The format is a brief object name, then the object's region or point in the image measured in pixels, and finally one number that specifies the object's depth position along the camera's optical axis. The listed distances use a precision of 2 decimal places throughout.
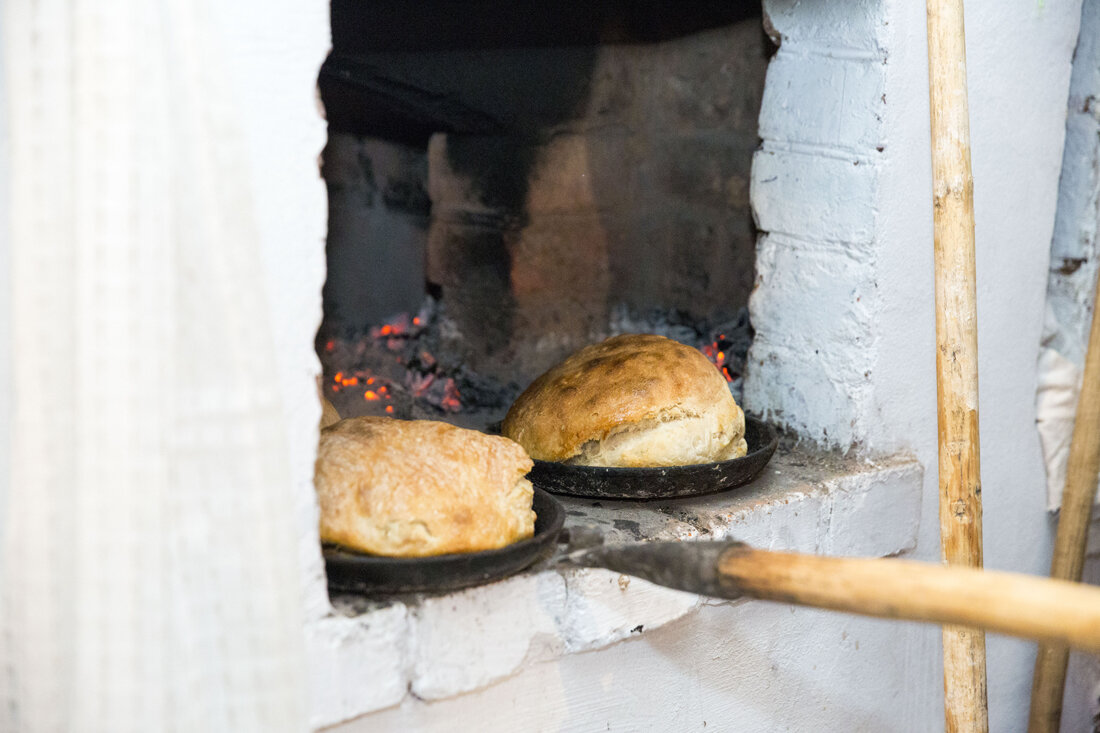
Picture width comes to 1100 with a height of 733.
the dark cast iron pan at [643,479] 1.58
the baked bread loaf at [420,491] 1.26
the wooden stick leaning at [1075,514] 1.96
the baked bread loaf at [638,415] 1.62
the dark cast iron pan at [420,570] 1.23
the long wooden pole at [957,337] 1.58
